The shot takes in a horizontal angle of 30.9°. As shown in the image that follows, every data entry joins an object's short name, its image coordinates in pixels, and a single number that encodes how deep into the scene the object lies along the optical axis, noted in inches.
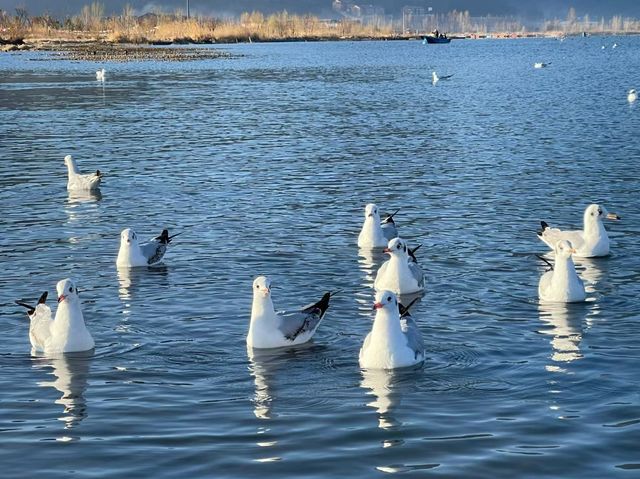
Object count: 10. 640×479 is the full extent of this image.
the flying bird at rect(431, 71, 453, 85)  3257.9
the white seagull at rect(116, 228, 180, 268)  804.6
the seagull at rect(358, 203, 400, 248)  854.5
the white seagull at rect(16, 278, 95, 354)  586.2
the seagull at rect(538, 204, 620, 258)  816.3
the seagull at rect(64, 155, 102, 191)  1188.2
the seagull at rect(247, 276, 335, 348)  591.2
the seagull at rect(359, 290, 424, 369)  546.3
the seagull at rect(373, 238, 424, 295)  703.7
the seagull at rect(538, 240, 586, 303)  680.4
